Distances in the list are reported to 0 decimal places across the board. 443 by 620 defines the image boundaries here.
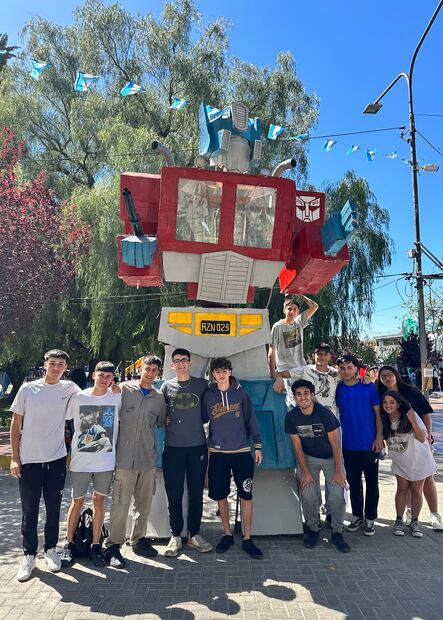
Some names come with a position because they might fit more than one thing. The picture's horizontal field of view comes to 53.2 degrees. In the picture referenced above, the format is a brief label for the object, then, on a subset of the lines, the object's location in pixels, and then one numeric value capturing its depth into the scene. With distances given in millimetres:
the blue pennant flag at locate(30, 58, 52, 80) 6981
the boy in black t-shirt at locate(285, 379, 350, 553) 3963
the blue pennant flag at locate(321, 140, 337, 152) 8899
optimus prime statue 4332
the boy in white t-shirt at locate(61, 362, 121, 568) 3547
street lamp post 8820
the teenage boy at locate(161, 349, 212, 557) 3807
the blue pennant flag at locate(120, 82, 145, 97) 7091
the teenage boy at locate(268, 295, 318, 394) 4875
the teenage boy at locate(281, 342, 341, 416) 4441
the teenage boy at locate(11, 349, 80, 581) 3449
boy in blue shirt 4289
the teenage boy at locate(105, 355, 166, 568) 3631
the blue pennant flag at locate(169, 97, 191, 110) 7512
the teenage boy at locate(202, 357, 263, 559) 3791
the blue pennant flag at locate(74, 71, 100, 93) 6883
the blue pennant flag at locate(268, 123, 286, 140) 6535
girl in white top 4223
